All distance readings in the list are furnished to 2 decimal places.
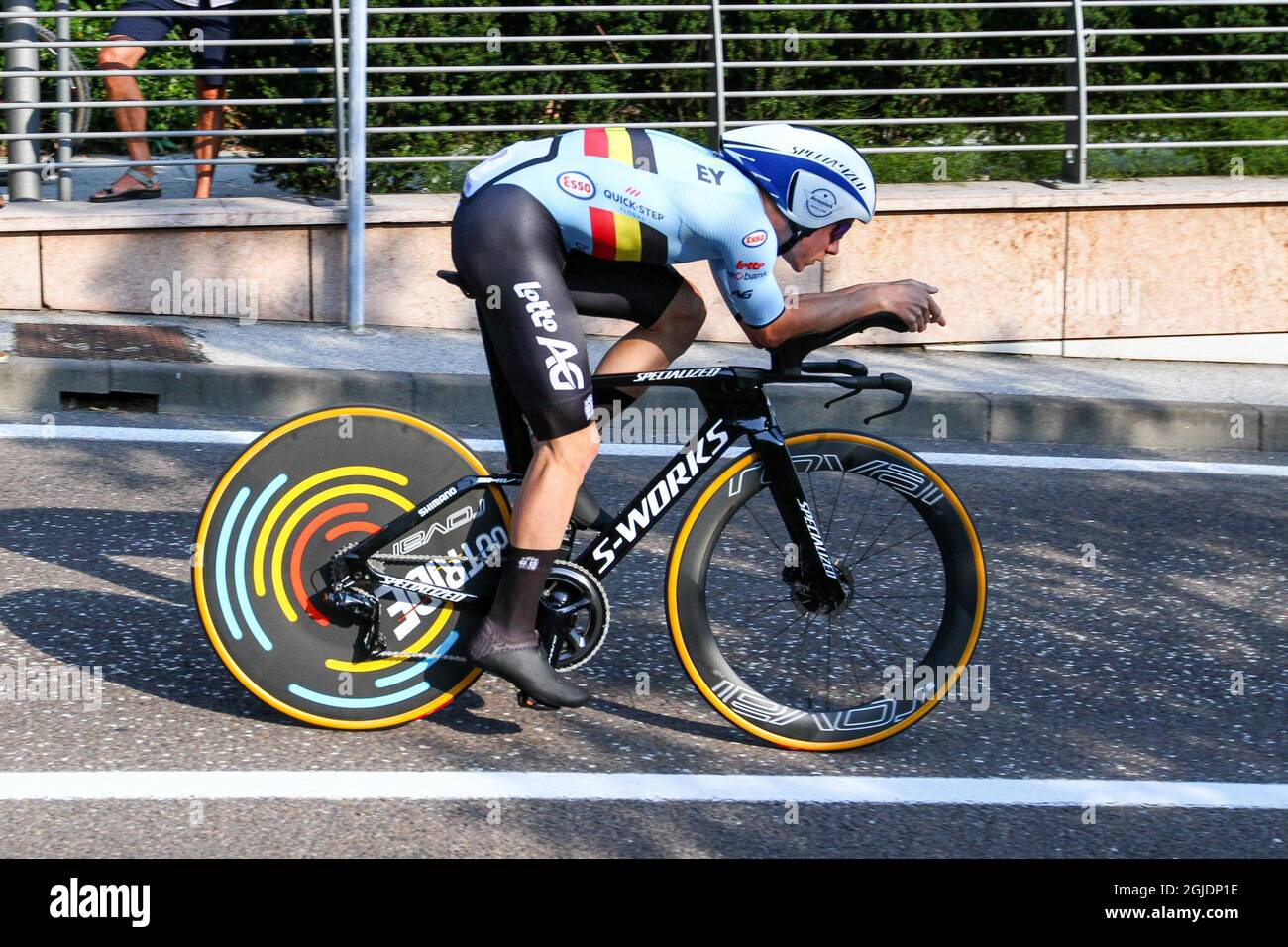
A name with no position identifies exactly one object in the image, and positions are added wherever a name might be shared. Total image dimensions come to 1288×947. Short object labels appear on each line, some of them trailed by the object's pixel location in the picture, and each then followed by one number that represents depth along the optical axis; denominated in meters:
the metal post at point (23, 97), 9.37
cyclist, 4.14
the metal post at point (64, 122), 9.47
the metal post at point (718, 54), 9.60
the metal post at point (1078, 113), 9.80
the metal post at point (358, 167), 8.77
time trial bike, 4.37
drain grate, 7.98
